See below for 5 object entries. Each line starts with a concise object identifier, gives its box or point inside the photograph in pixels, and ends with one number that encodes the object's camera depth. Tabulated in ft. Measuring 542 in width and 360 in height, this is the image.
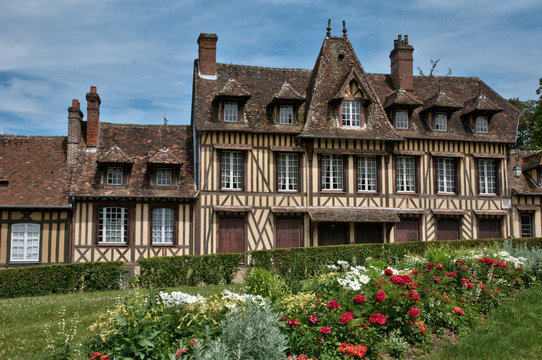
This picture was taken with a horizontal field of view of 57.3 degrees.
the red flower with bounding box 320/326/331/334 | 19.57
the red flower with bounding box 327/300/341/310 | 21.12
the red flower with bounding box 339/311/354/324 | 20.22
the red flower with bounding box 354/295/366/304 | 21.59
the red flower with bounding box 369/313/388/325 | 20.84
